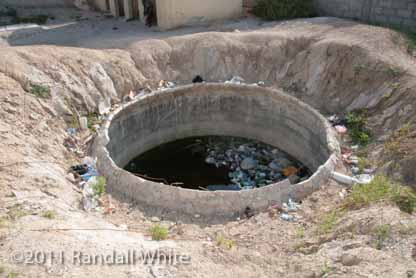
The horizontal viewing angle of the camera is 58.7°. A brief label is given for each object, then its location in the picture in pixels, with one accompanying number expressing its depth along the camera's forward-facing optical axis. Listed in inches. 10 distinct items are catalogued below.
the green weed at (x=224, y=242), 217.2
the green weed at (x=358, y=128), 333.1
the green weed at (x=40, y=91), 326.0
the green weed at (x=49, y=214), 203.9
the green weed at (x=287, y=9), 513.7
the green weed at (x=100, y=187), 279.4
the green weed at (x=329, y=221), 224.1
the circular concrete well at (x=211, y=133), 273.6
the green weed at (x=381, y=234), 182.7
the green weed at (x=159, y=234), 211.2
